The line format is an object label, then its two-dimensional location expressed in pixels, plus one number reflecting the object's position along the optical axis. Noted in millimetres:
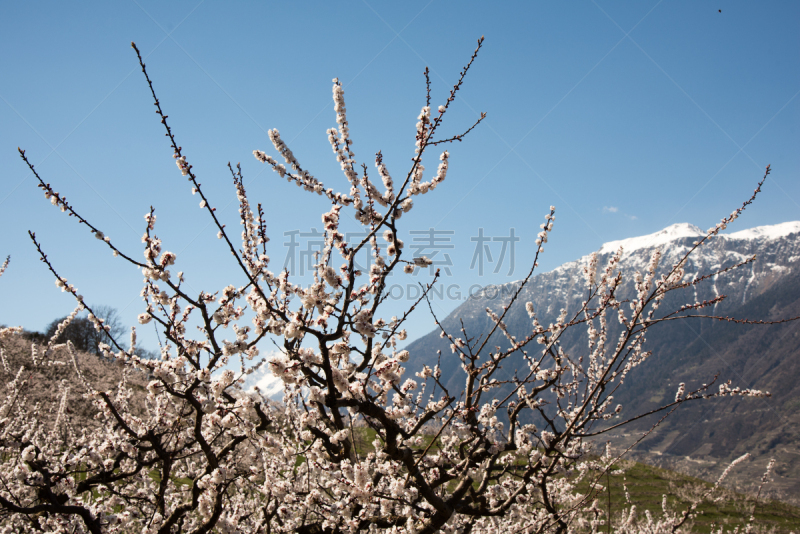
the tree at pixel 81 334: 32975
